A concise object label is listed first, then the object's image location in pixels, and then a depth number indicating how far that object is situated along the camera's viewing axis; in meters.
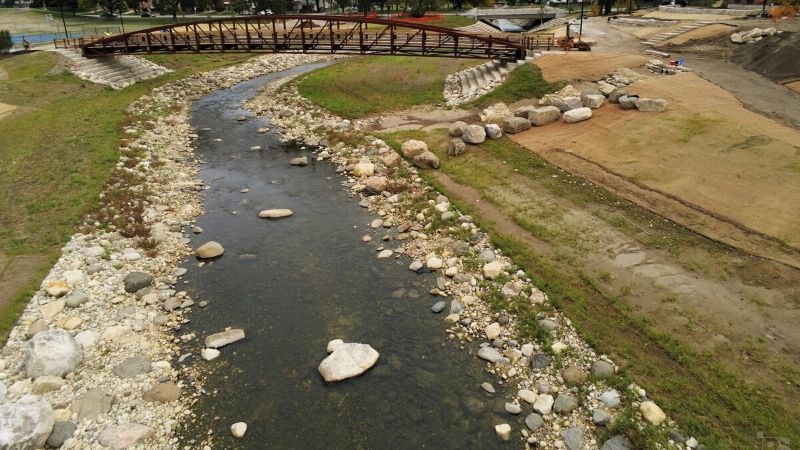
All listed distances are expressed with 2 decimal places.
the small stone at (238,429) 11.62
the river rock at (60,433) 11.02
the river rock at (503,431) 11.60
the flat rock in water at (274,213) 22.41
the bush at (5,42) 48.00
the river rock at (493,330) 14.64
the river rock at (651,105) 27.63
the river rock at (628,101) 28.55
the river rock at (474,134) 28.19
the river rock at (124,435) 11.09
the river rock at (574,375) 12.83
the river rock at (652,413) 11.45
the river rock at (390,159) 27.25
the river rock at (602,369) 12.82
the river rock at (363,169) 26.58
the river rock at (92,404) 11.82
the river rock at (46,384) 12.29
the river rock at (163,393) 12.44
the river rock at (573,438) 11.23
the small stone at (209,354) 13.98
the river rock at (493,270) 17.23
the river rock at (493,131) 28.69
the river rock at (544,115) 29.58
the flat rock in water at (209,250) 19.09
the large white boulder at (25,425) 10.62
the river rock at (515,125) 29.06
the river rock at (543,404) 12.18
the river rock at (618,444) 11.02
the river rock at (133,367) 13.13
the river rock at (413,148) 27.66
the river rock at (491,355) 13.80
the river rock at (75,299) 15.34
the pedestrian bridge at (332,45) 38.22
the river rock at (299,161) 28.99
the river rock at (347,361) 13.25
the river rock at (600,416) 11.64
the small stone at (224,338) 14.45
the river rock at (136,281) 16.59
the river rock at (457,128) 29.33
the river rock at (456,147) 27.36
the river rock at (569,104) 30.05
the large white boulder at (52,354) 12.70
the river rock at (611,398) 12.03
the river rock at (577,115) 28.97
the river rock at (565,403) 12.10
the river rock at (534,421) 11.77
